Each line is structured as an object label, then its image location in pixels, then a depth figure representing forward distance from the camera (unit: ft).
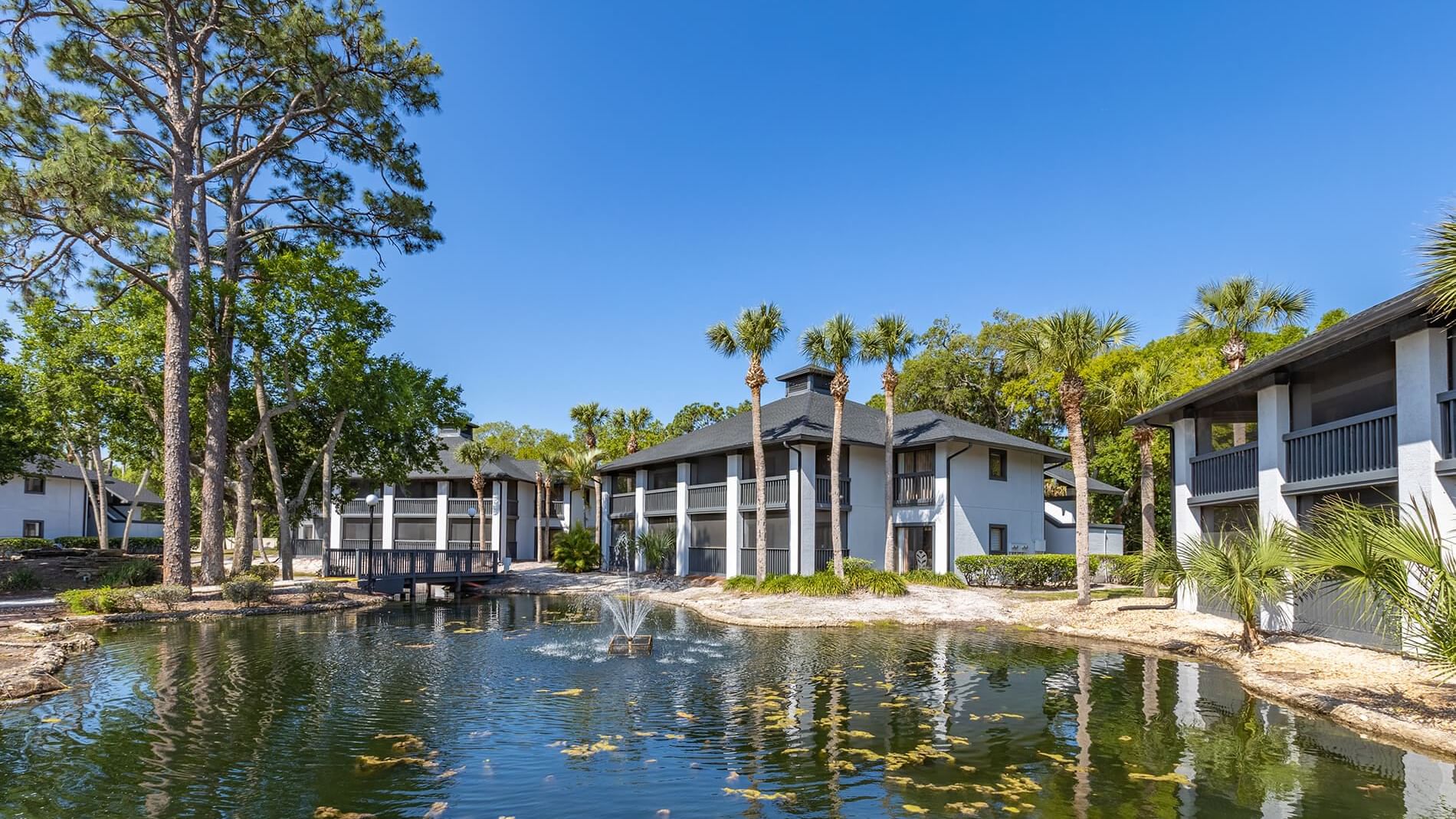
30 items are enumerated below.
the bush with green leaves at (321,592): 86.38
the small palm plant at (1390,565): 30.14
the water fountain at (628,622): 58.23
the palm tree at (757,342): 97.45
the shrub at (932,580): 98.27
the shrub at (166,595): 74.59
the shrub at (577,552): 129.80
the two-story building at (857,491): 104.27
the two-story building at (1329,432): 44.32
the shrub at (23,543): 135.13
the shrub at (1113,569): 100.22
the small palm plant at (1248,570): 49.29
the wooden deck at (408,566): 98.84
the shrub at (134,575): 86.99
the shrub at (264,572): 96.84
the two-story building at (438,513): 158.92
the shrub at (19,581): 88.17
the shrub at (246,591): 79.51
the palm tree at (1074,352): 74.74
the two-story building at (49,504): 155.44
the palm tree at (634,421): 153.60
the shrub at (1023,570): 98.89
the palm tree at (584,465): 141.49
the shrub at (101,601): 71.05
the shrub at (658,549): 120.78
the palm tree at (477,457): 139.85
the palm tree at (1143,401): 83.76
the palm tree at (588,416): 160.58
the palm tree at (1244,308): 83.10
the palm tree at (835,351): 96.02
